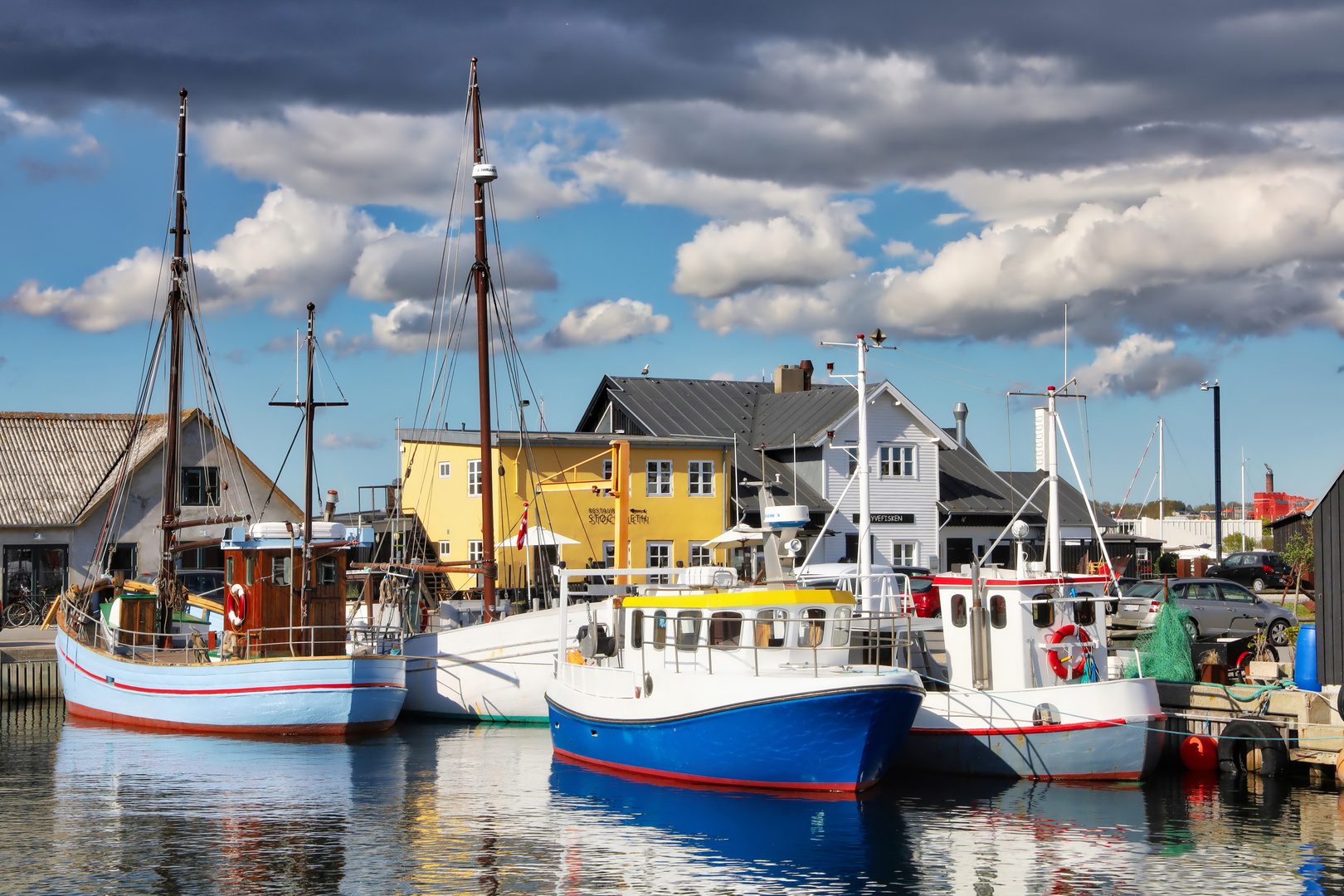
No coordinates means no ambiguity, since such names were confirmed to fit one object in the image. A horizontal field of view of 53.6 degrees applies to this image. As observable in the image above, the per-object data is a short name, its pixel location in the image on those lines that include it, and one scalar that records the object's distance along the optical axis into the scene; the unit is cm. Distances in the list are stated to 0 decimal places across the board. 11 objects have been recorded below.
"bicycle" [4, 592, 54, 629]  3919
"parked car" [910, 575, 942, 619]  3447
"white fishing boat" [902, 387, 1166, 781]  2033
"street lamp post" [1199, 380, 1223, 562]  5069
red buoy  2145
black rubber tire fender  2078
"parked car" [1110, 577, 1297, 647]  3092
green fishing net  2316
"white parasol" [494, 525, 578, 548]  3706
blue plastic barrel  2211
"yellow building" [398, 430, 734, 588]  4550
